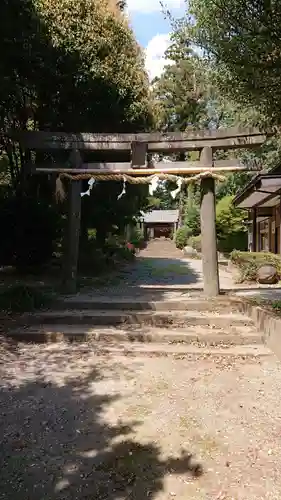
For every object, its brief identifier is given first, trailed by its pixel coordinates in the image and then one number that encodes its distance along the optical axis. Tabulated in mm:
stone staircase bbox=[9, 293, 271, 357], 5852
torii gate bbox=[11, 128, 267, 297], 8328
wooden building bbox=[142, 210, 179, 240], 49853
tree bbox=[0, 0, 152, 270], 8962
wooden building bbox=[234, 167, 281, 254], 11305
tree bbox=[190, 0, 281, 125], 4445
